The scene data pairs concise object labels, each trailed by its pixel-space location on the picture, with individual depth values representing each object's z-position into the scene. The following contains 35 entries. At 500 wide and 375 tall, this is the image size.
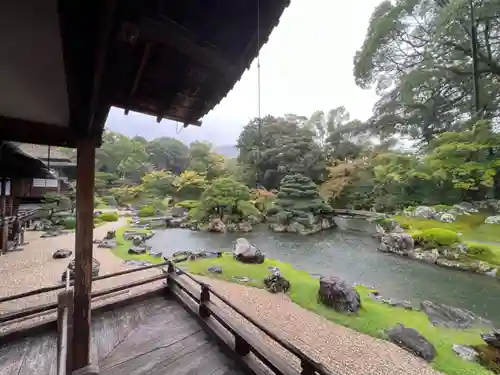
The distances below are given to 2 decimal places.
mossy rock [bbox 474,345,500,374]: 2.88
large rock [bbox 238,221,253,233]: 10.88
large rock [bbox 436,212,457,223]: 8.30
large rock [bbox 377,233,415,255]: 7.40
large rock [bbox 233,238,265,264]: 6.46
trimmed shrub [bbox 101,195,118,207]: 18.08
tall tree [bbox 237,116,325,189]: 15.70
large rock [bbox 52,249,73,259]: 6.43
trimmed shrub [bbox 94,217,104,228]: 11.59
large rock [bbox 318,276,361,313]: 4.12
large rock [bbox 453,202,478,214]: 8.62
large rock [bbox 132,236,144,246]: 8.32
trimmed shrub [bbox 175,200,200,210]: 14.48
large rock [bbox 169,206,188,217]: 13.74
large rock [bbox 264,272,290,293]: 4.82
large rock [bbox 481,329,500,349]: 3.17
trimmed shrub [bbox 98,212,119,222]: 12.69
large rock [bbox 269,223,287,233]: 10.88
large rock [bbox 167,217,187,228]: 11.95
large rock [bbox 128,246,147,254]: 7.17
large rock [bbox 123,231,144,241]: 9.03
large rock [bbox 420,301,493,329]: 3.79
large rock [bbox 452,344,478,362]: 3.03
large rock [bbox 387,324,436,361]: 3.08
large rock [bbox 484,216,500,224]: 7.63
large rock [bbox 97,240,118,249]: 7.75
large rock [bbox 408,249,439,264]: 6.70
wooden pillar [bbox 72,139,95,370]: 1.77
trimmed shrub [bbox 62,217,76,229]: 10.51
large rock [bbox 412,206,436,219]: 8.91
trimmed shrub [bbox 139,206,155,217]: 14.27
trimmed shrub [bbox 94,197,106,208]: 16.72
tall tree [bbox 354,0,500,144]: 10.03
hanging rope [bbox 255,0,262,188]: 0.85
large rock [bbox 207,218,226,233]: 10.83
